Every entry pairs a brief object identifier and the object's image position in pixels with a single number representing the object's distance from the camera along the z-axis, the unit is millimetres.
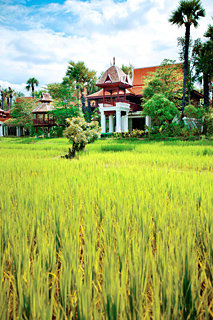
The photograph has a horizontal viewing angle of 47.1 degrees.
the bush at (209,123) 14752
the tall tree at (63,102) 22234
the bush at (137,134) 16361
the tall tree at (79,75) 25078
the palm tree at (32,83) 38938
